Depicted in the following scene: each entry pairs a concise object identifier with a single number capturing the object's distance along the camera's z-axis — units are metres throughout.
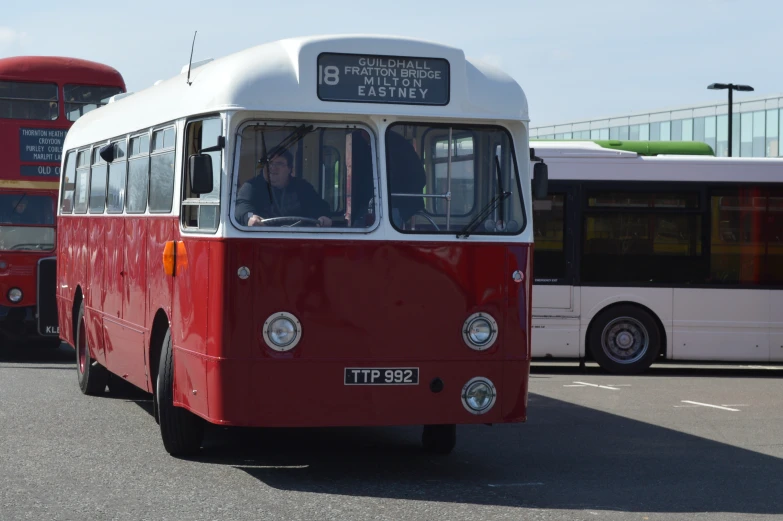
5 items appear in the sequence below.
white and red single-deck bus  8.84
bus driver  8.92
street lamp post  43.16
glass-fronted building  58.84
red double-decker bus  19.70
